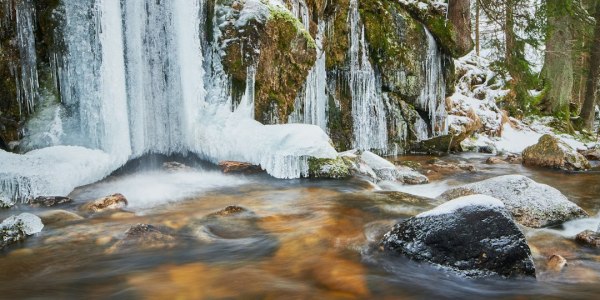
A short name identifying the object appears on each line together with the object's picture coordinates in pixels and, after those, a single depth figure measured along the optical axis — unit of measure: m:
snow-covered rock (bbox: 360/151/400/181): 7.82
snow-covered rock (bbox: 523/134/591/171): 9.81
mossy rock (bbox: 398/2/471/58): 12.16
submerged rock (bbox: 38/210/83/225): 4.58
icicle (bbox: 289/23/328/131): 10.00
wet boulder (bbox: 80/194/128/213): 5.08
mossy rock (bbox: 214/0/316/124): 7.88
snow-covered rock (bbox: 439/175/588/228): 4.76
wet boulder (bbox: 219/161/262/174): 7.67
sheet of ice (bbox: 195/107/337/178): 7.26
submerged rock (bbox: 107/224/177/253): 3.82
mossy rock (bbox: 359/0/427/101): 11.55
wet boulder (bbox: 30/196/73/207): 5.29
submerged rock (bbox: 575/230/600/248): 3.95
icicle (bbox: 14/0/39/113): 6.56
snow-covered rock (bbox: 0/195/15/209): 5.15
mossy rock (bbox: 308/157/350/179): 7.26
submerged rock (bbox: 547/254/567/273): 3.40
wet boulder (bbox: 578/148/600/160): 12.31
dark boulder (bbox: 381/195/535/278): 3.19
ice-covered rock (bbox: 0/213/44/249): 3.84
